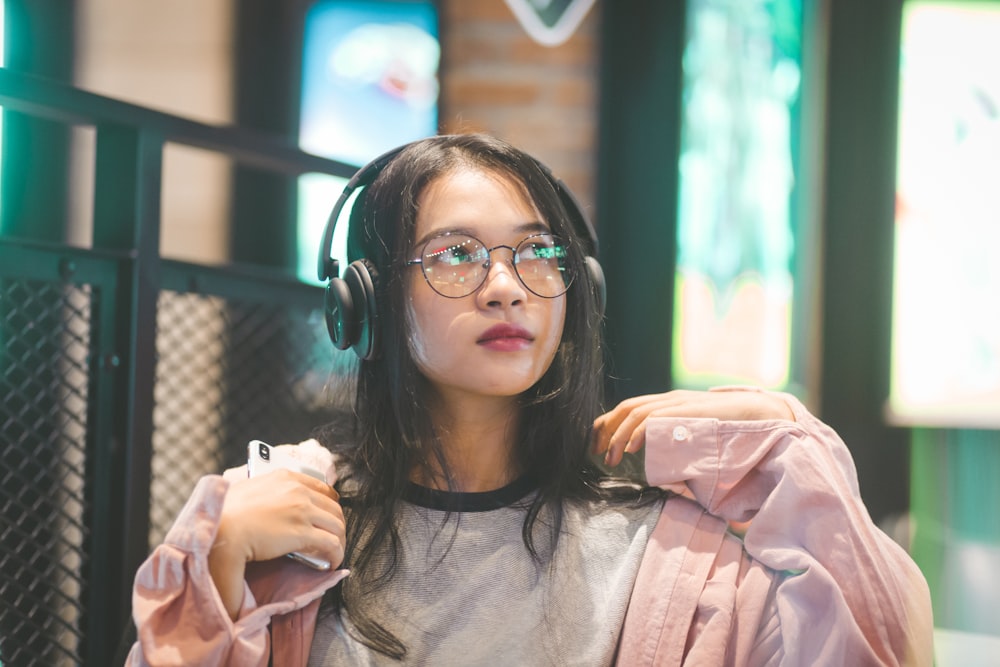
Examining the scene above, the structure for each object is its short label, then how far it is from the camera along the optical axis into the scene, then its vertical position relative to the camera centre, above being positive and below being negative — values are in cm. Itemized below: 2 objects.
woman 173 -14
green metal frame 193 -2
